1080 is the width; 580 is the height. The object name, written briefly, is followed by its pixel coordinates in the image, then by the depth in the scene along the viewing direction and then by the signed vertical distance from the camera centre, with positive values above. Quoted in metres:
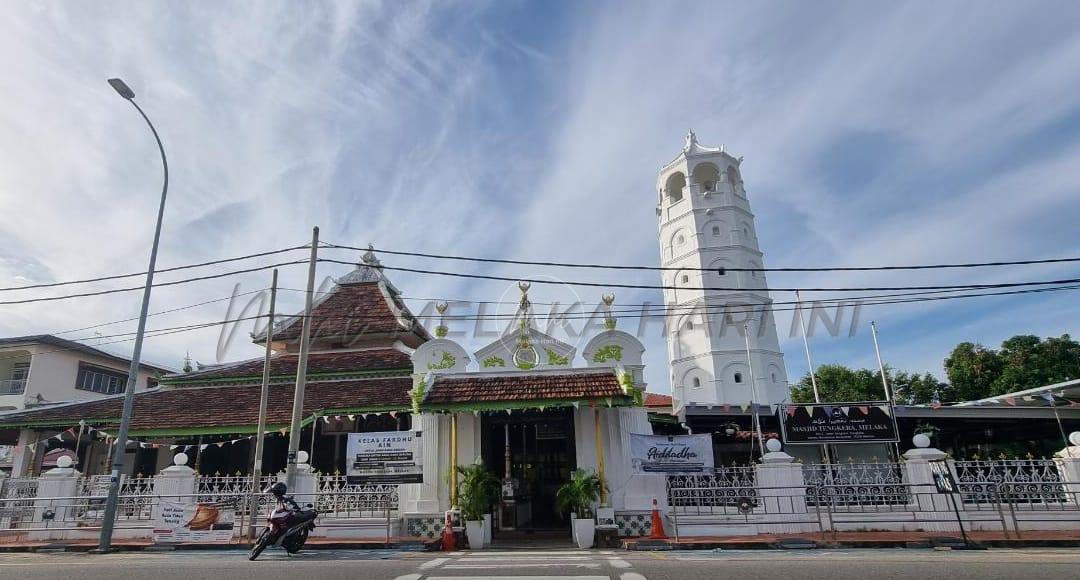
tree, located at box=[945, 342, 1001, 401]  41.38 +6.21
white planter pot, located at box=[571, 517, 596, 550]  12.02 -1.00
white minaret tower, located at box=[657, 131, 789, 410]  40.38 +12.95
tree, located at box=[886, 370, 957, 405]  44.91 +5.70
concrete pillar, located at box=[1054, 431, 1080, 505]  12.66 -0.13
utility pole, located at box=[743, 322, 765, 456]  39.23 +5.75
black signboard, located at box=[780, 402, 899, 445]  16.06 +1.23
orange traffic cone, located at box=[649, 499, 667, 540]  12.30 -0.98
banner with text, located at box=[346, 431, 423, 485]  13.64 +0.68
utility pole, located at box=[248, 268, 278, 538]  13.53 +1.75
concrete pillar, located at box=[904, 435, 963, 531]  12.46 -0.54
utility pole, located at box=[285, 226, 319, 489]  13.11 +2.61
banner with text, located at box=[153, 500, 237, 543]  12.35 -0.53
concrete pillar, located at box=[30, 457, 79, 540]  13.67 +0.08
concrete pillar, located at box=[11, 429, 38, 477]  19.09 +1.52
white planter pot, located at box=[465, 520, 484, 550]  12.20 -0.92
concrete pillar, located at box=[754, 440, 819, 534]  12.60 -0.43
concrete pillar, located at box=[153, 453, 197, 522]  13.81 +0.37
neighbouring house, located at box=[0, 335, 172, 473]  29.05 +6.40
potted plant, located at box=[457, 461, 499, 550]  12.27 -0.22
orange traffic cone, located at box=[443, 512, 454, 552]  11.91 -0.93
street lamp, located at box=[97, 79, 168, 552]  11.79 +1.75
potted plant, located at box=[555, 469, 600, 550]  12.04 -0.40
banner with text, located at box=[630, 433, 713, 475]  13.20 +0.47
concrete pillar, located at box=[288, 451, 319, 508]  13.53 +0.21
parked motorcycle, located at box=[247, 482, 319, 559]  10.69 -0.55
